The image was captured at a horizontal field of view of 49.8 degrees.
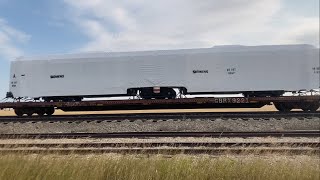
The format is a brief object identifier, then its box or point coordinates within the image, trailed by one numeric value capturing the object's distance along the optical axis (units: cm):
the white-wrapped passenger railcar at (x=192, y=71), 1959
